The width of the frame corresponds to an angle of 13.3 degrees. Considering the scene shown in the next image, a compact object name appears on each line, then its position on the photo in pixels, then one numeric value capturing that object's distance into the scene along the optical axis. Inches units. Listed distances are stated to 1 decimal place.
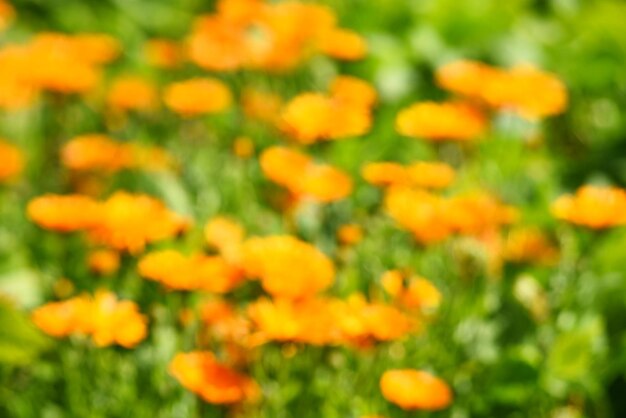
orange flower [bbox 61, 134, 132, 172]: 72.1
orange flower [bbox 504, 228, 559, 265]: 67.7
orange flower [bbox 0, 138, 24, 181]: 72.0
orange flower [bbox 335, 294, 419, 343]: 60.7
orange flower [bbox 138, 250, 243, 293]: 61.3
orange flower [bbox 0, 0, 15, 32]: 81.6
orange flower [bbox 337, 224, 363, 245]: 66.0
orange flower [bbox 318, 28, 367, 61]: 74.5
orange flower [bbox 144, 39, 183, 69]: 80.5
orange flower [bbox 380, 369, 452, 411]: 60.0
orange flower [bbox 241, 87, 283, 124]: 76.0
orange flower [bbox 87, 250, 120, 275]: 64.5
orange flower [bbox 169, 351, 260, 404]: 59.9
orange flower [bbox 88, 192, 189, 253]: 63.2
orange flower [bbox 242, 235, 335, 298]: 61.0
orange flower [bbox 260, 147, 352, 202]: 65.8
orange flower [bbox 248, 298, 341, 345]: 59.9
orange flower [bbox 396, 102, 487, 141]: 69.0
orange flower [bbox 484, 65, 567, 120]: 70.4
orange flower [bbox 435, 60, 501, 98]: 71.6
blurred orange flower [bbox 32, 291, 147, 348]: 60.5
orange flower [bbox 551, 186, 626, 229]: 62.3
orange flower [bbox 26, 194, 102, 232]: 64.3
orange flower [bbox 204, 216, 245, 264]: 63.6
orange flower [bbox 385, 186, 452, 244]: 64.5
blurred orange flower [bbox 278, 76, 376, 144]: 67.4
